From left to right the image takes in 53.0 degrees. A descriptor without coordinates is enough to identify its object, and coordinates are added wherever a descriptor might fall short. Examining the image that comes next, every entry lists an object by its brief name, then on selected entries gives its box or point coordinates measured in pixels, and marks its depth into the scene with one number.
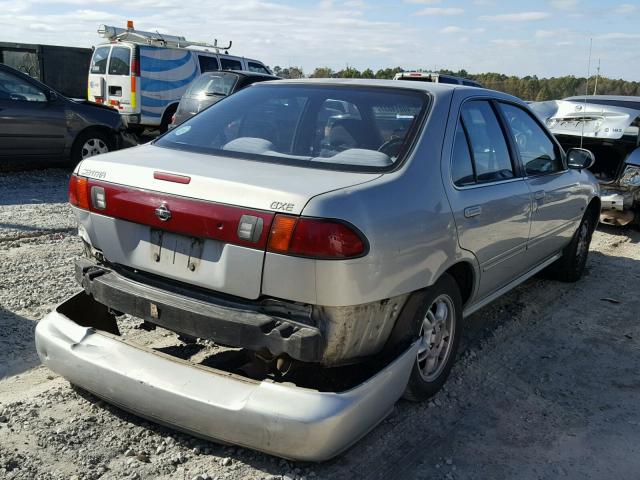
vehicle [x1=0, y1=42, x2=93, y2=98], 19.39
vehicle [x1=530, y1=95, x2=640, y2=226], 8.12
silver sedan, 2.61
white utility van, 14.18
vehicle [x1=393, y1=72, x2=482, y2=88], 15.99
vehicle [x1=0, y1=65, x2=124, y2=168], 9.16
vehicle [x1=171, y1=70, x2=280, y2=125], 12.01
